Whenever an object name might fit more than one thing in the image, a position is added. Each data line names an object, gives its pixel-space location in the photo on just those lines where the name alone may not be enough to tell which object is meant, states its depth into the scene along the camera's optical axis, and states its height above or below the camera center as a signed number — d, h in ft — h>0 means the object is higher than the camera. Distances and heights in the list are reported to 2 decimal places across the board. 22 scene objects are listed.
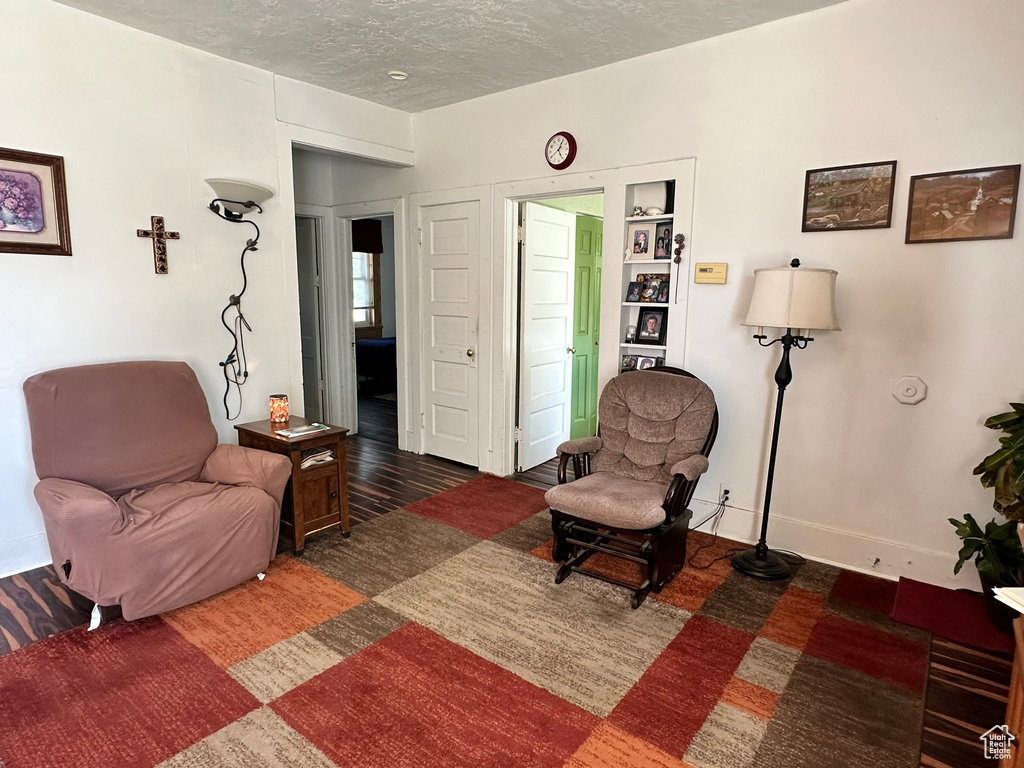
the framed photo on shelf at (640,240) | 11.69 +1.22
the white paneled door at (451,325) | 14.47 -0.72
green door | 16.37 -0.71
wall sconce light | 11.05 +1.51
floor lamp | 8.53 +0.00
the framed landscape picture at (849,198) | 9.04 +1.70
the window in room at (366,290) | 29.50 +0.35
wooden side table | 10.05 -3.40
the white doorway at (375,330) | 21.35 -1.72
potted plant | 7.59 -3.10
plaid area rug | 5.99 -4.65
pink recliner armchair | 7.68 -2.97
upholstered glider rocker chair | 8.91 -3.10
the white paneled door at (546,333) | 14.42 -0.90
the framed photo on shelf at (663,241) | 11.43 +1.19
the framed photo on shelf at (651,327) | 11.75 -0.56
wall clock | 12.19 +3.17
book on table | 10.18 -2.45
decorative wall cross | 10.54 +0.94
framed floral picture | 8.96 +1.41
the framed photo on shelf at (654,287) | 11.63 +0.27
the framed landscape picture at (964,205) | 8.19 +1.45
